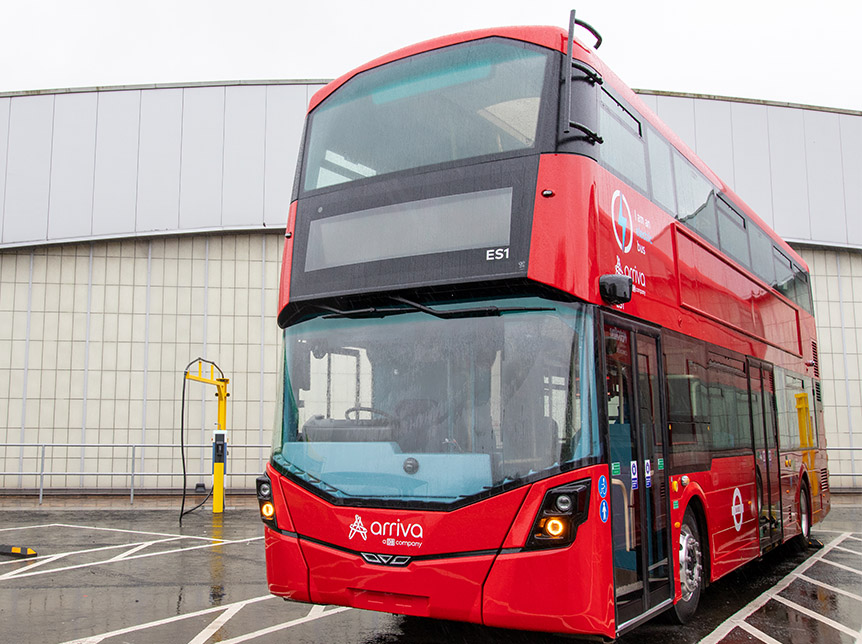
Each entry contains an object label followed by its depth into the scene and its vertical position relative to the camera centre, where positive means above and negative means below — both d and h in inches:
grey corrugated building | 730.2 +146.6
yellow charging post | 529.7 -16.8
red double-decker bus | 184.9 +16.8
